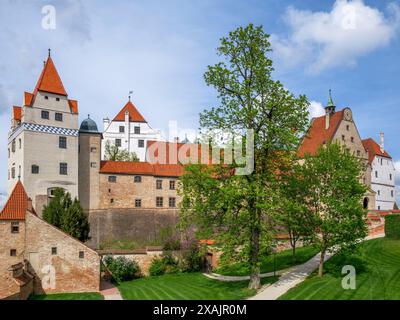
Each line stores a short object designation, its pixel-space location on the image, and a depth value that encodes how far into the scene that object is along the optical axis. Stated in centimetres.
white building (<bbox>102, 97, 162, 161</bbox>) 7462
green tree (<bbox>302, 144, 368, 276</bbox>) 2555
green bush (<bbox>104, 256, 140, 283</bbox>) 3400
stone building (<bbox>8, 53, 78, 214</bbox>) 4384
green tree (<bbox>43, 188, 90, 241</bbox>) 3531
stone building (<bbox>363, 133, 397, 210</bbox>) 6150
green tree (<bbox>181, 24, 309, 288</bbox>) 2380
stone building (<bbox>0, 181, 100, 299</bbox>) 2927
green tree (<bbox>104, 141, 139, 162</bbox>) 6612
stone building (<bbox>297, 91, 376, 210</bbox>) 5253
